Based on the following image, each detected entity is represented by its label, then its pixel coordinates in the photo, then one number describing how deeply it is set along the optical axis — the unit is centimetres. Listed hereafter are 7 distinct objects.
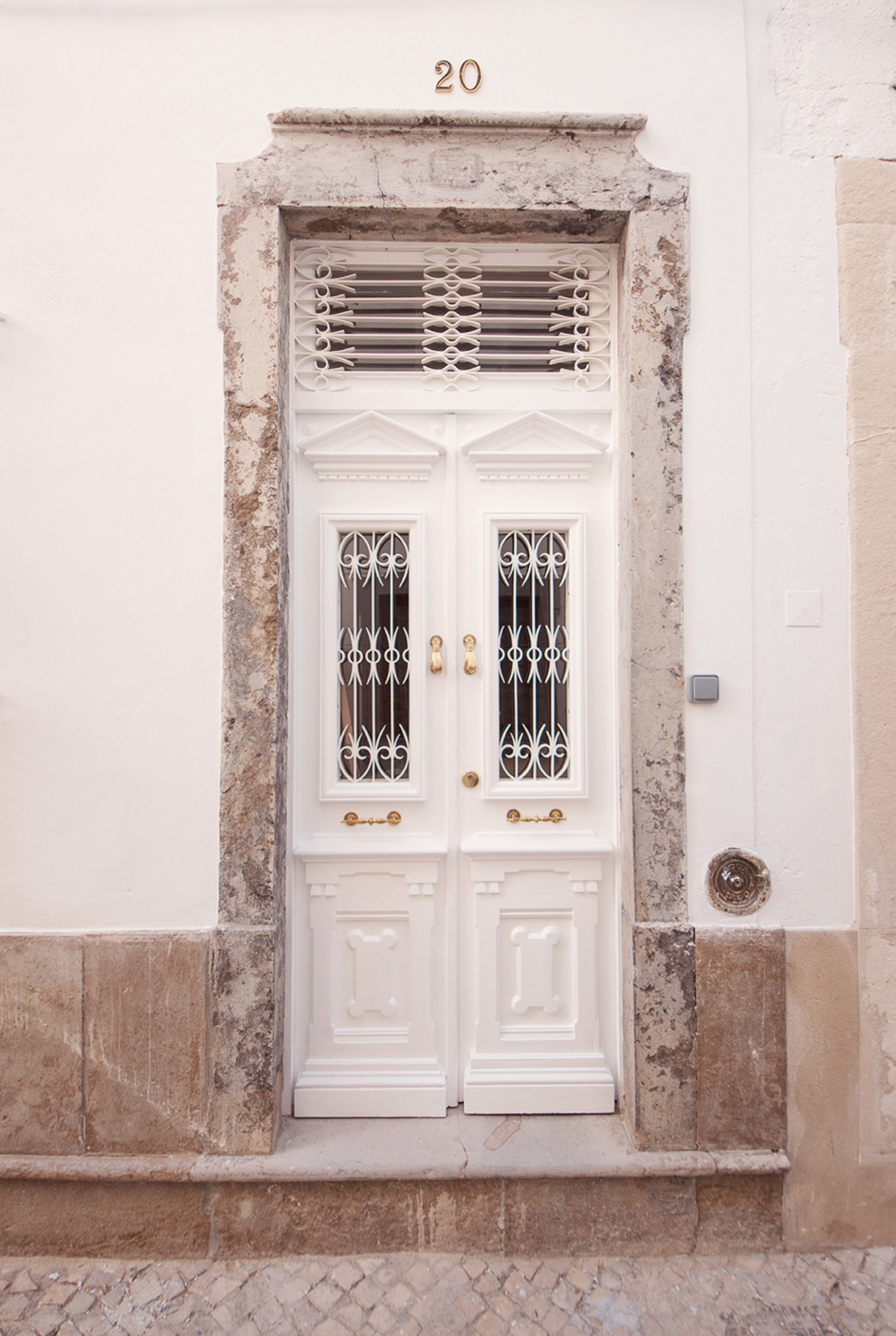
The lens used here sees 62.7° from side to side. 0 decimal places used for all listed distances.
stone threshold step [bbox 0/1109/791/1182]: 253
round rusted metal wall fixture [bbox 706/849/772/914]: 268
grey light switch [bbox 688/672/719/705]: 267
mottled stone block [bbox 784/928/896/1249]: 260
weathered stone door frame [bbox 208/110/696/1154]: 264
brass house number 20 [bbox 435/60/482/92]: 270
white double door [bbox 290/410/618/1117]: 286
